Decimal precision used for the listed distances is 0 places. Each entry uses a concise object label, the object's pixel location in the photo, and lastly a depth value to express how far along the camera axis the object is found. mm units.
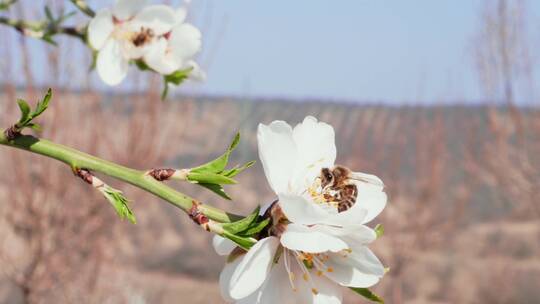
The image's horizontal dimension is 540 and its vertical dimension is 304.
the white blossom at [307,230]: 354
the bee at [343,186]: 379
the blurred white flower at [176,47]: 551
